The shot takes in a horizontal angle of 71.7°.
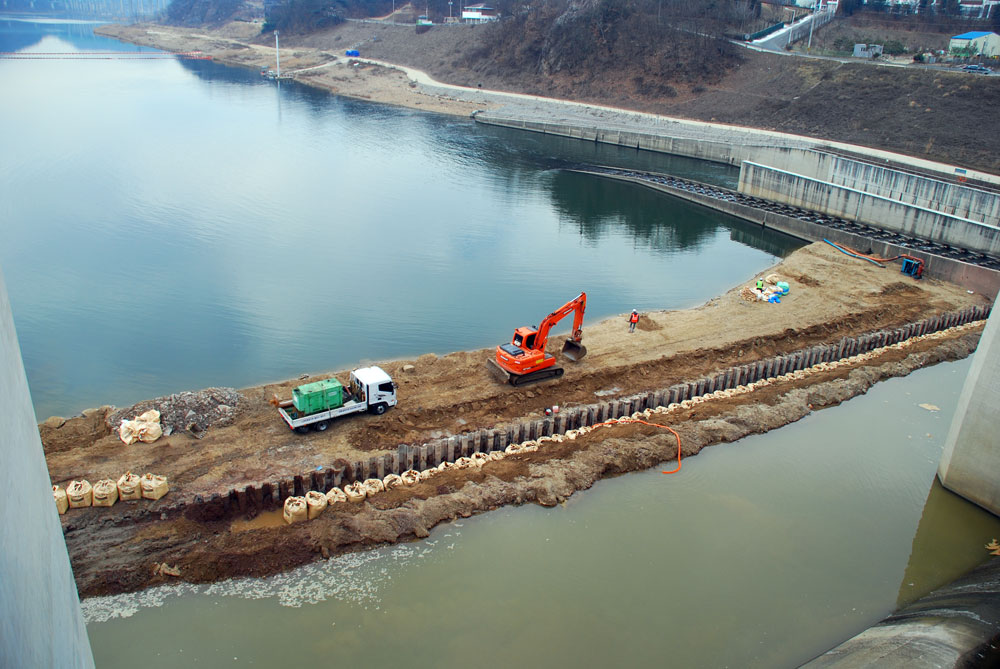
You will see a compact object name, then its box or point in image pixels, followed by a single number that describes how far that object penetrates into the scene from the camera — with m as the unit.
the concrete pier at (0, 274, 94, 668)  6.16
